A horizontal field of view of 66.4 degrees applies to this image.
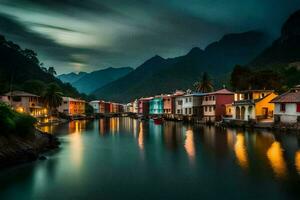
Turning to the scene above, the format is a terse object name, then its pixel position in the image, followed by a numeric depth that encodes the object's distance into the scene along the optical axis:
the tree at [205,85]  82.77
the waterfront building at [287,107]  42.93
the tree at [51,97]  76.34
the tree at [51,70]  124.89
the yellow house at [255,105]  51.03
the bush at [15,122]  23.19
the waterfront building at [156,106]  100.81
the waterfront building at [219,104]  64.23
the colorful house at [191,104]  72.51
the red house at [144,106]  119.16
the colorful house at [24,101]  64.43
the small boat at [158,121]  74.30
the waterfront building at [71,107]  101.25
